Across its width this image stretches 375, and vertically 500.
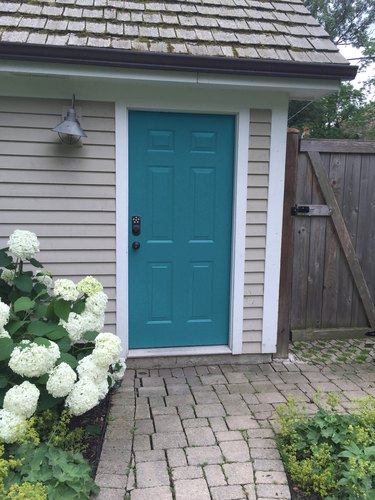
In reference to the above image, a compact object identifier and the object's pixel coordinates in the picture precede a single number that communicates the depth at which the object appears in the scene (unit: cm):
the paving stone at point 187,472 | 230
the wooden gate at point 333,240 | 437
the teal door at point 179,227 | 361
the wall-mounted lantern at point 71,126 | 312
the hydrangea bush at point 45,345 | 227
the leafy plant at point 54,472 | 202
